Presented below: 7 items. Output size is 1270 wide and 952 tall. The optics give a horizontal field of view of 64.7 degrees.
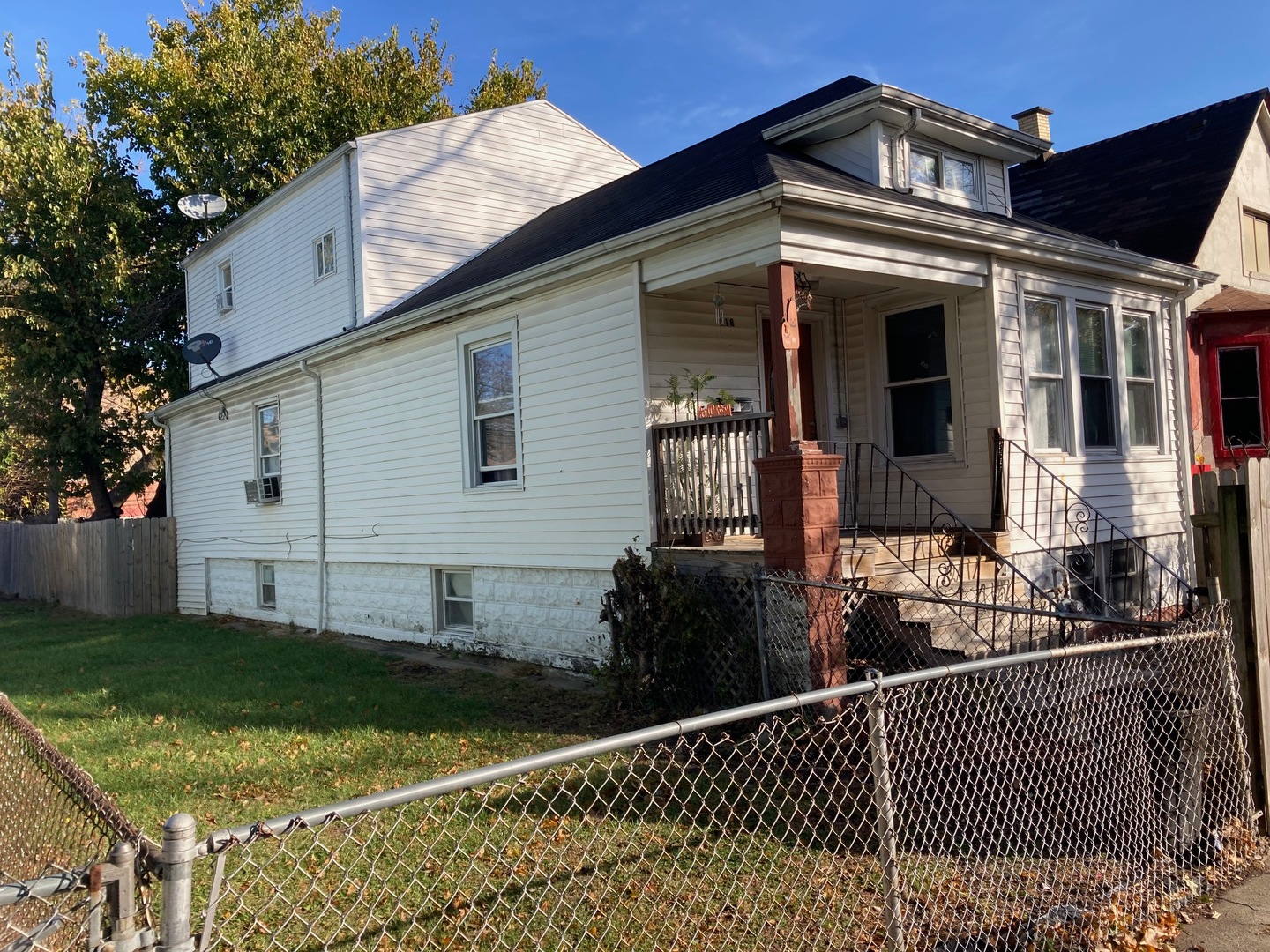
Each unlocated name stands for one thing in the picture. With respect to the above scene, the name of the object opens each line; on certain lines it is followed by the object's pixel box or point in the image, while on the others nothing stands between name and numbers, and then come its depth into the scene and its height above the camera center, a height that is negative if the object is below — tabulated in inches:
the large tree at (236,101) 968.9 +418.6
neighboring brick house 576.1 +162.6
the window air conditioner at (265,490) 607.2 +18.0
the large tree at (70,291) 860.0 +208.1
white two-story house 345.1 +51.6
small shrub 307.4 -45.1
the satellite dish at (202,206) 812.0 +258.0
